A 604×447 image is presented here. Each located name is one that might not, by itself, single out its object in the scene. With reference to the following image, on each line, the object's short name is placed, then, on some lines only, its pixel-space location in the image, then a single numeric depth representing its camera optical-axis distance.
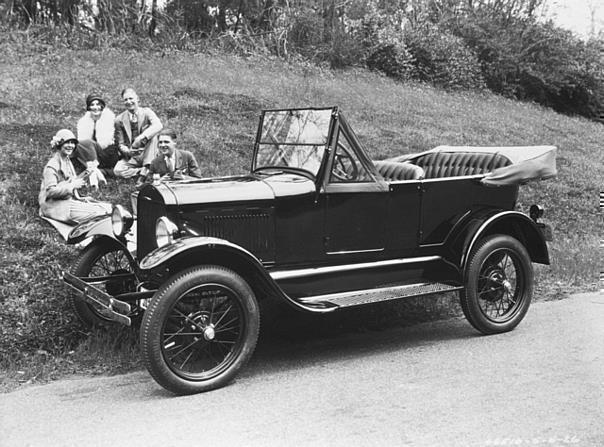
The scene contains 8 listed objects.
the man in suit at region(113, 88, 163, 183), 9.23
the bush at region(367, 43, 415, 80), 22.88
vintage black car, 4.86
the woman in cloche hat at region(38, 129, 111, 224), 7.29
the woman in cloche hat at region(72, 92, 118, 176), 9.37
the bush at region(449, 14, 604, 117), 25.23
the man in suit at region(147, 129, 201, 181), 8.38
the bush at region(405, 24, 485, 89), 23.41
